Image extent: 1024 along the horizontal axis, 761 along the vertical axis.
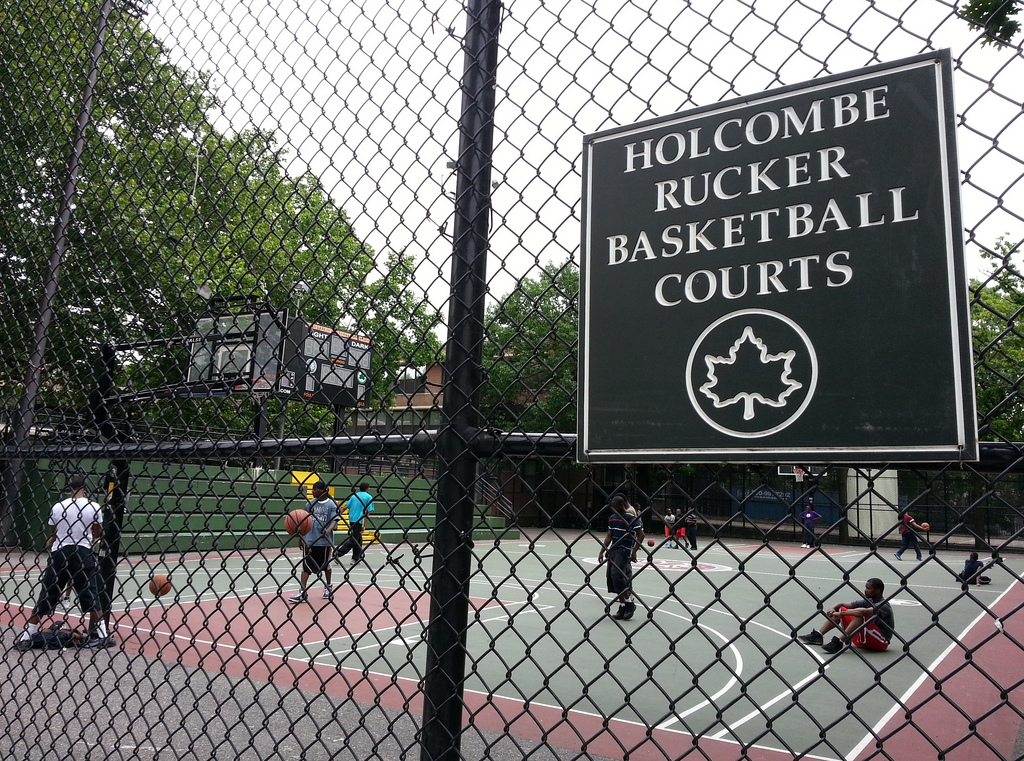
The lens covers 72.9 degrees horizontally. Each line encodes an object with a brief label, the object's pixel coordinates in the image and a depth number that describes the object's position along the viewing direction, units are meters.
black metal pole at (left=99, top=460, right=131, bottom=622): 3.02
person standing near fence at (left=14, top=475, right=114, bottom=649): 5.95
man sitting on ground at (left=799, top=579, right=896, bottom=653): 6.79
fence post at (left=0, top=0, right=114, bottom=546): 3.04
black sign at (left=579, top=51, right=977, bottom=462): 1.24
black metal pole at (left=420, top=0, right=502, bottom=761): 1.69
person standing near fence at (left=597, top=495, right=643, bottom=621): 9.24
